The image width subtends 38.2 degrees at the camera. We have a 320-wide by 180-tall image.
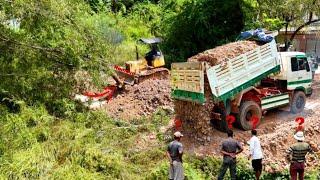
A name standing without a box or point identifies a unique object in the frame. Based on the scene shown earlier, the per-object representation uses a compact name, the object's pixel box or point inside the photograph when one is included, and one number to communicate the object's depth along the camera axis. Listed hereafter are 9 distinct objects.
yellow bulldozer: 16.66
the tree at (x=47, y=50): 11.03
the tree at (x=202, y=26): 22.19
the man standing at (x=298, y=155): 9.21
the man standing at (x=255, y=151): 9.87
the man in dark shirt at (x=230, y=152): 9.51
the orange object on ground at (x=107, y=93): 15.32
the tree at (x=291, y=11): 19.25
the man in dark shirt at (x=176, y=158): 9.55
